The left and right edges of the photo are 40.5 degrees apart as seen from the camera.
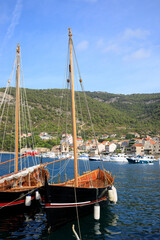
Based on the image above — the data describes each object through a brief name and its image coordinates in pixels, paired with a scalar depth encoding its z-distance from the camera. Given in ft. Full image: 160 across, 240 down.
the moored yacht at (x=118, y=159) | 350.87
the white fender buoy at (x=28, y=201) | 65.31
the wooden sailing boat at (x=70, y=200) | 49.80
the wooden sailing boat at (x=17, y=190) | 62.02
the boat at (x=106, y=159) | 361.45
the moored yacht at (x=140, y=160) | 325.11
